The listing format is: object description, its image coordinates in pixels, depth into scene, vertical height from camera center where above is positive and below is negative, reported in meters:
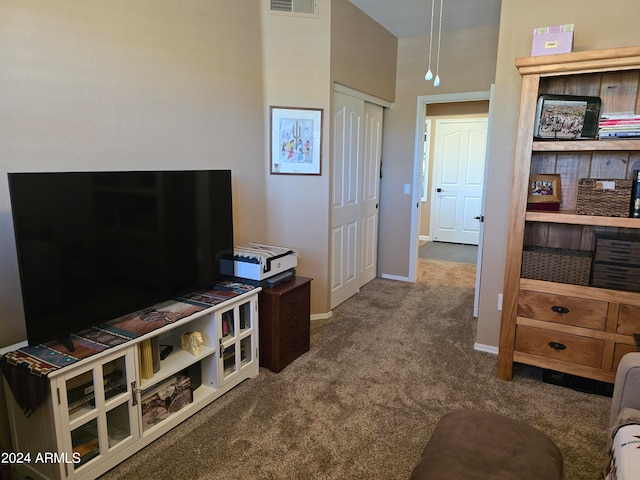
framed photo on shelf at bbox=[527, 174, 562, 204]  2.69 -0.11
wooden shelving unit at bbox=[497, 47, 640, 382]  2.40 -0.40
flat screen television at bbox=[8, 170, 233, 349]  1.67 -0.35
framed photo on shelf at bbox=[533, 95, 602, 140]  2.51 +0.34
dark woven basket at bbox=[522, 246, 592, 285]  2.53 -0.57
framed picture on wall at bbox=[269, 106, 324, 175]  3.38 +0.23
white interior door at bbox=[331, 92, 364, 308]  3.80 -0.25
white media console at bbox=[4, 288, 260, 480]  1.69 -1.10
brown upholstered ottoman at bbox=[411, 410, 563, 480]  1.36 -0.98
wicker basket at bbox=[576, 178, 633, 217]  2.40 -0.14
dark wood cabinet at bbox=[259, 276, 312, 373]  2.76 -1.04
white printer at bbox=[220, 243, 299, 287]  2.72 -0.64
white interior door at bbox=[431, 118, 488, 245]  7.22 -0.11
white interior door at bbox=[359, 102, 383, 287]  4.43 -0.21
